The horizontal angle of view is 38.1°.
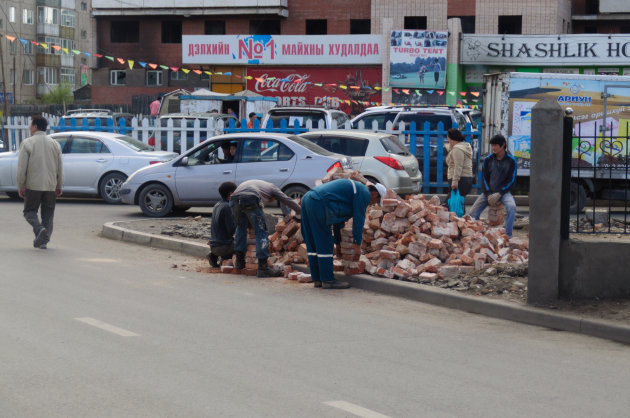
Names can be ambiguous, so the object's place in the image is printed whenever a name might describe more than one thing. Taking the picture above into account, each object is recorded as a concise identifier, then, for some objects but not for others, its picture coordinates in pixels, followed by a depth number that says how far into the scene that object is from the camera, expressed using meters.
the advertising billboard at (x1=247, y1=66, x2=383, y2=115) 43.72
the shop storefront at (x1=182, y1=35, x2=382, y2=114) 43.72
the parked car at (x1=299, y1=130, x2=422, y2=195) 17.16
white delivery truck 18.34
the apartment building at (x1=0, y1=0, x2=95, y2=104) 83.57
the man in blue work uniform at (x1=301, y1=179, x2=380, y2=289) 10.12
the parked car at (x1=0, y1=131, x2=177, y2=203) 19.62
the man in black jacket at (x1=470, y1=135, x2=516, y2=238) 13.08
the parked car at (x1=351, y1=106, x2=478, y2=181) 21.27
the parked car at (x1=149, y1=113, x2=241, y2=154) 22.78
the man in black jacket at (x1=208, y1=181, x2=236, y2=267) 11.48
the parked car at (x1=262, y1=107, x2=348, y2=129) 23.10
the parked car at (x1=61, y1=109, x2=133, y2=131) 37.00
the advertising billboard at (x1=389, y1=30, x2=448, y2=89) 41.47
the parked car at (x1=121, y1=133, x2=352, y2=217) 16.83
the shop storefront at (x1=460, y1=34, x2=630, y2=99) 38.69
